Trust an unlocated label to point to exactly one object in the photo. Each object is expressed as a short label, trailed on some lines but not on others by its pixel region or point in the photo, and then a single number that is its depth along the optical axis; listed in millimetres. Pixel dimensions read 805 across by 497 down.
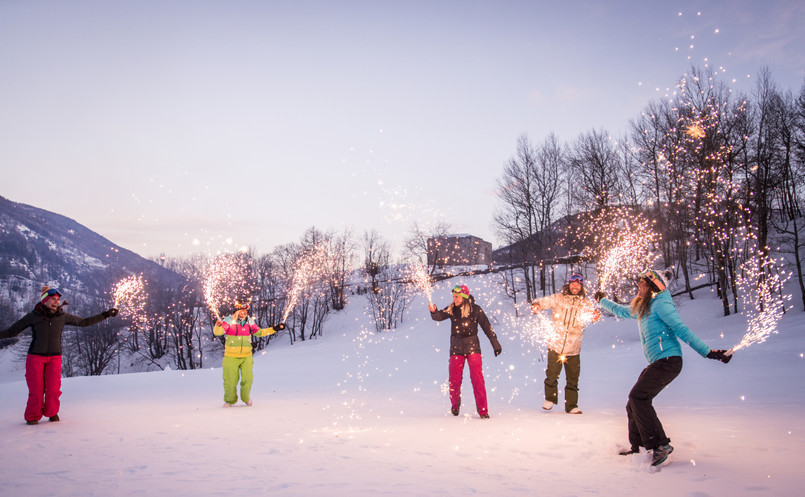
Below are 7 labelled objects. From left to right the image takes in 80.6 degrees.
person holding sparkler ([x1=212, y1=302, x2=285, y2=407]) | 9266
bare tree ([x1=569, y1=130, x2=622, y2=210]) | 34906
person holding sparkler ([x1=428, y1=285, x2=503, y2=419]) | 7703
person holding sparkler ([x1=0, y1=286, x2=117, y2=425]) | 7320
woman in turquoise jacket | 4766
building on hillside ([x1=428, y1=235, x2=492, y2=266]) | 61444
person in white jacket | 8203
